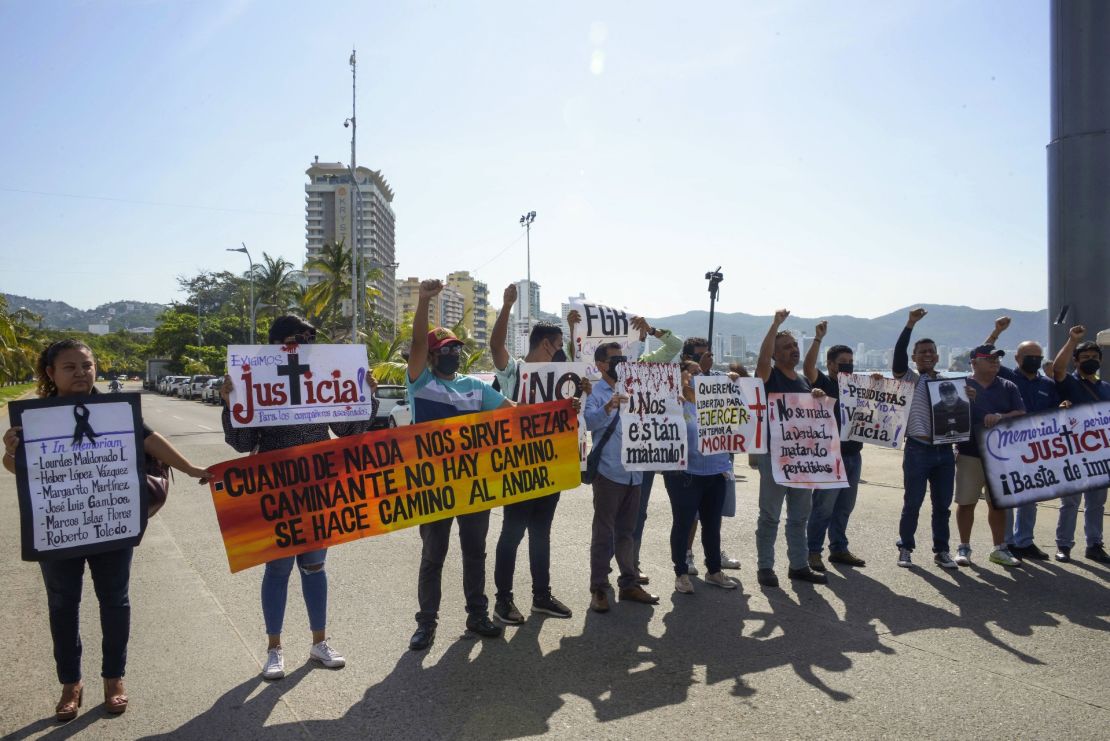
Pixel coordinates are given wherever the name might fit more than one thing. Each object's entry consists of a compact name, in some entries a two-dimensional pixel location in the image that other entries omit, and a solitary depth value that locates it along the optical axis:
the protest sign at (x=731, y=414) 6.83
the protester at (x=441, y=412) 5.29
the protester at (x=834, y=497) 7.33
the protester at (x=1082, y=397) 7.55
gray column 13.12
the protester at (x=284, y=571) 4.85
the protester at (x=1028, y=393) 7.66
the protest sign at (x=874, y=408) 7.65
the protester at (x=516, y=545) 5.83
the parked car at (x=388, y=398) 22.55
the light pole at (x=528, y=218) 58.03
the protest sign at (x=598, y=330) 8.09
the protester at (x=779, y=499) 6.84
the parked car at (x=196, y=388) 55.63
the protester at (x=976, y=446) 7.44
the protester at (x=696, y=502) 6.61
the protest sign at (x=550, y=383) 6.80
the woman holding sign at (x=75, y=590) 4.22
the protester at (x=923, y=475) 7.36
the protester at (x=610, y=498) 6.11
